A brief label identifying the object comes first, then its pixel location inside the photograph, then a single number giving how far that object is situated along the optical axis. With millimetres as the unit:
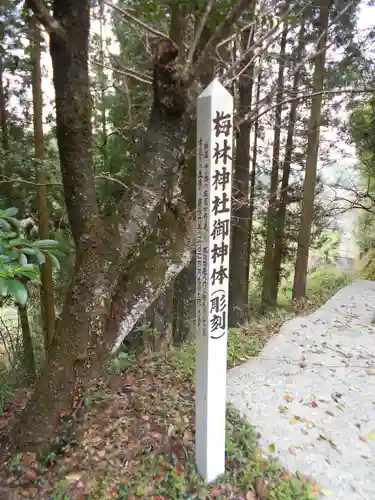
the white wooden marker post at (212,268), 2004
